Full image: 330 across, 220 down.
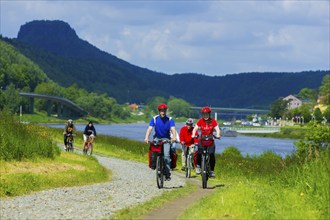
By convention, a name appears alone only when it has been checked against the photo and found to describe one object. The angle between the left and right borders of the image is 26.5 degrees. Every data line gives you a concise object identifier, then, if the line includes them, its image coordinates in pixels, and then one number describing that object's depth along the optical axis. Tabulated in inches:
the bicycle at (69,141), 1534.1
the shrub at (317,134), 2581.2
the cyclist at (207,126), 768.9
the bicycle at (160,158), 757.3
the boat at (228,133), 7121.1
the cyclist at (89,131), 1540.4
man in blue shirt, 751.1
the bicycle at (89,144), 1547.7
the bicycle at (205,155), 770.2
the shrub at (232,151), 2259.8
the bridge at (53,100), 7426.2
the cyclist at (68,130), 1528.1
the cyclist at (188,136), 993.5
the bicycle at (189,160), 1001.0
